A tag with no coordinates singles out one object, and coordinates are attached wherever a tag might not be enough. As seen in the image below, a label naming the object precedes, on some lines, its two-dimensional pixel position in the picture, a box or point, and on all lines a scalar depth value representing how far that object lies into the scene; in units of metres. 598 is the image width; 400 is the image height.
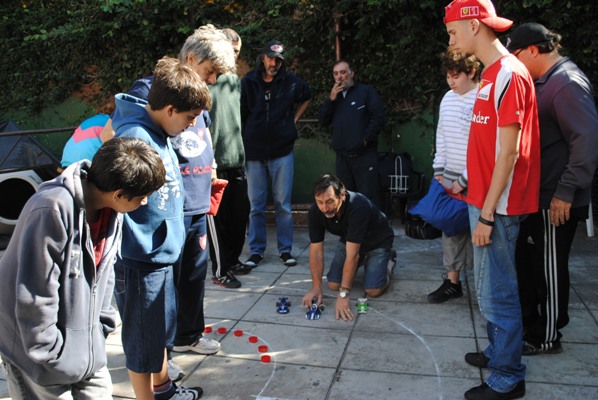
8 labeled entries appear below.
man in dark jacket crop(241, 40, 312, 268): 5.35
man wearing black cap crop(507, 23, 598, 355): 2.99
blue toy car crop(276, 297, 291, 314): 4.17
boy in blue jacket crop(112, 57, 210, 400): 2.52
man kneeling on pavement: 4.04
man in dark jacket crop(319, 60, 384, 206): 5.73
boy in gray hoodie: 1.76
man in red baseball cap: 2.58
